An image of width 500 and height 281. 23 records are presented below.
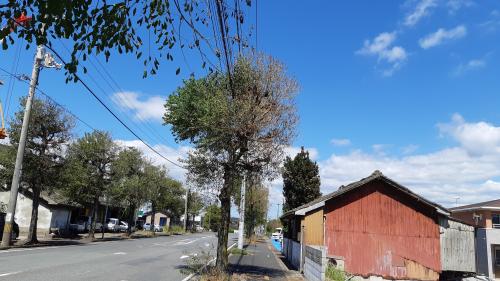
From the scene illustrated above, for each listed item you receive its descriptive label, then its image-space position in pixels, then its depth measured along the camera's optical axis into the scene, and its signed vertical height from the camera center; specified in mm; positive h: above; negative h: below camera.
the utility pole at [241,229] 37975 +168
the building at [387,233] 22453 +237
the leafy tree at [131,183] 51750 +4752
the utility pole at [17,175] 25578 +2528
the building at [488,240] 38125 +142
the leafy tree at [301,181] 45656 +5024
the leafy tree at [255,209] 61781 +3232
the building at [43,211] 45531 +1089
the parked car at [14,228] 29173 -378
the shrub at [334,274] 19641 -1618
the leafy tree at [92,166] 39375 +5034
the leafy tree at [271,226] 117600 +1618
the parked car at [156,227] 90169 -45
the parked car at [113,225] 66275 +106
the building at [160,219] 115688 +2046
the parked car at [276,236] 76038 -604
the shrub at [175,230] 84075 -296
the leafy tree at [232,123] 17750 +4106
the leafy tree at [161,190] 57938 +5334
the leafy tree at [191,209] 97969 +4332
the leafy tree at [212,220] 78038 +1841
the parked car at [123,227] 71125 -148
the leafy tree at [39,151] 29953 +4548
